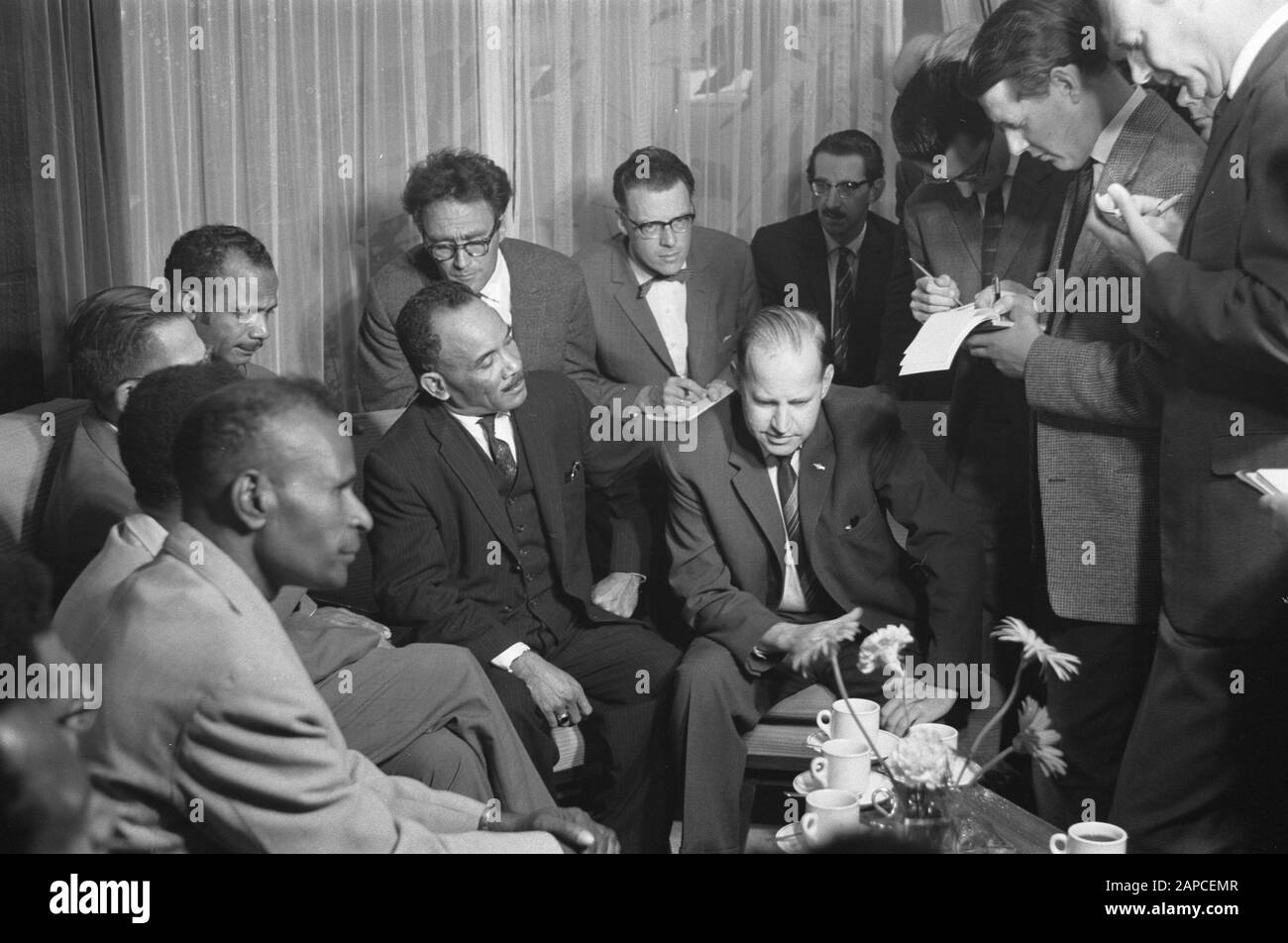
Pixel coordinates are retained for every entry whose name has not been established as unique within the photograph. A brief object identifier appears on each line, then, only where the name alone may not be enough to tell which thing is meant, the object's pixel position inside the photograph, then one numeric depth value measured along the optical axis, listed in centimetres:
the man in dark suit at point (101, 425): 262
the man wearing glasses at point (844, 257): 373
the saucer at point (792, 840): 196
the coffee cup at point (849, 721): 220
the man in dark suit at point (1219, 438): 212
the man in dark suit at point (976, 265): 311
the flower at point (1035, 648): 190
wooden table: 198
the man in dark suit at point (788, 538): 278
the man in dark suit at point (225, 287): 305
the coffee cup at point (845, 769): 210
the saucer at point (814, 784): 210
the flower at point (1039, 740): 189
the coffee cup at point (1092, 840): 183
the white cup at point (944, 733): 208
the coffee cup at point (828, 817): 191
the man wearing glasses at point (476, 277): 341
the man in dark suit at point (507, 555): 283
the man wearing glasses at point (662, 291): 358
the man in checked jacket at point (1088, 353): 258
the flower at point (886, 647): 195
